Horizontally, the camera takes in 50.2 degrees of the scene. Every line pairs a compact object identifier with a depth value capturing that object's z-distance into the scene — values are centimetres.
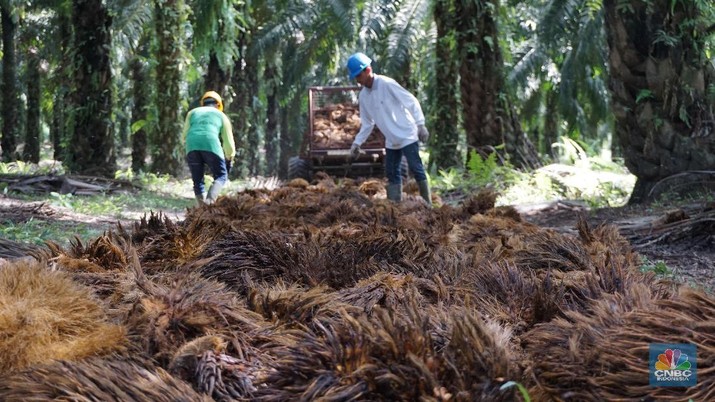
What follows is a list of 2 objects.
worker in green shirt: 1010
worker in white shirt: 880
